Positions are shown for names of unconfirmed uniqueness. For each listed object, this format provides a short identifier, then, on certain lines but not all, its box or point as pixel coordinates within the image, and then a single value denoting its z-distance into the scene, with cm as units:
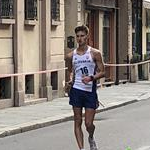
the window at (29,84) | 1914
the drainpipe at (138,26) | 3231
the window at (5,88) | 1755
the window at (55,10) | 2054
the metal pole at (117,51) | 2827
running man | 922
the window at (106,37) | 2827
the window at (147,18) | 3497
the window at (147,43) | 3506
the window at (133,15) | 3172
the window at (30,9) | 1850
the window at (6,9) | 1697
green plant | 3042
